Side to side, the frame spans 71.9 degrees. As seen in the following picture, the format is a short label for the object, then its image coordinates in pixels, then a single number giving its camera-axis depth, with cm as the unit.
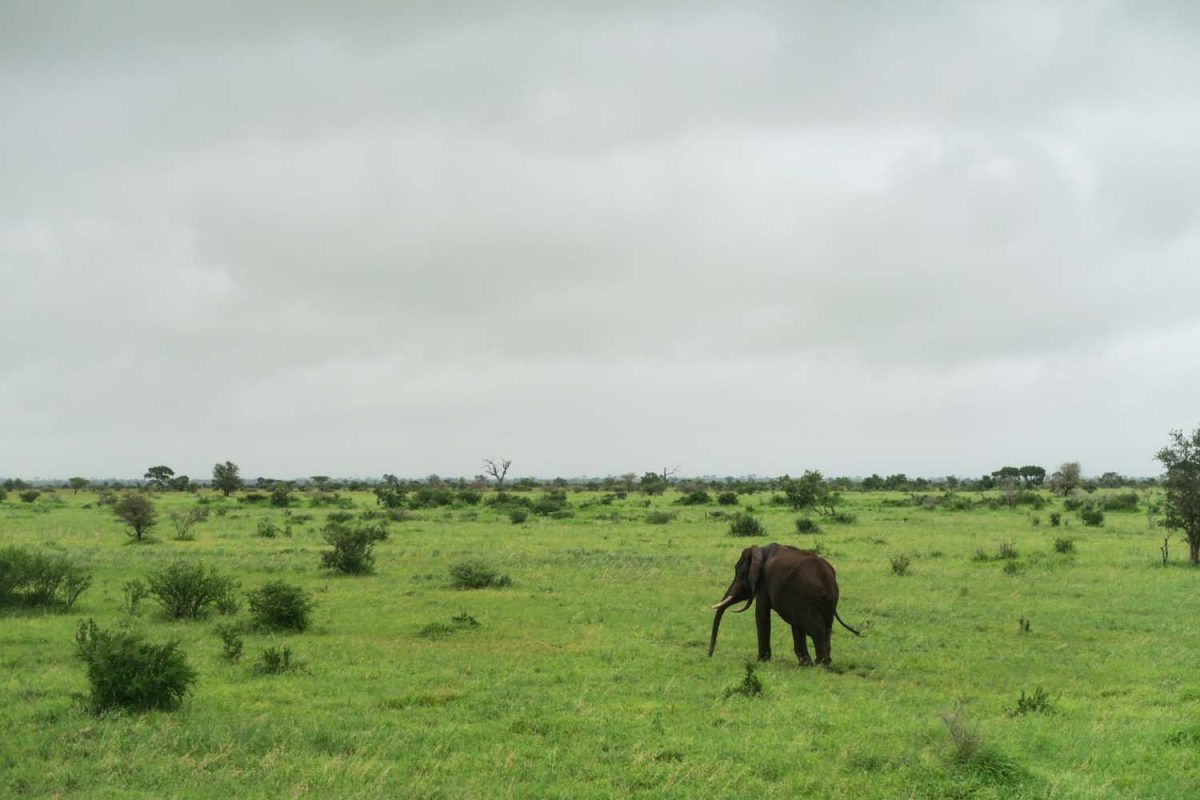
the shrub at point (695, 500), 6757
